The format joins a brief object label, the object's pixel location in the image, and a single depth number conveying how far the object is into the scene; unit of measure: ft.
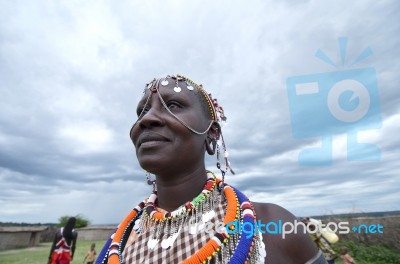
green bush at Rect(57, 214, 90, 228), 140.00
